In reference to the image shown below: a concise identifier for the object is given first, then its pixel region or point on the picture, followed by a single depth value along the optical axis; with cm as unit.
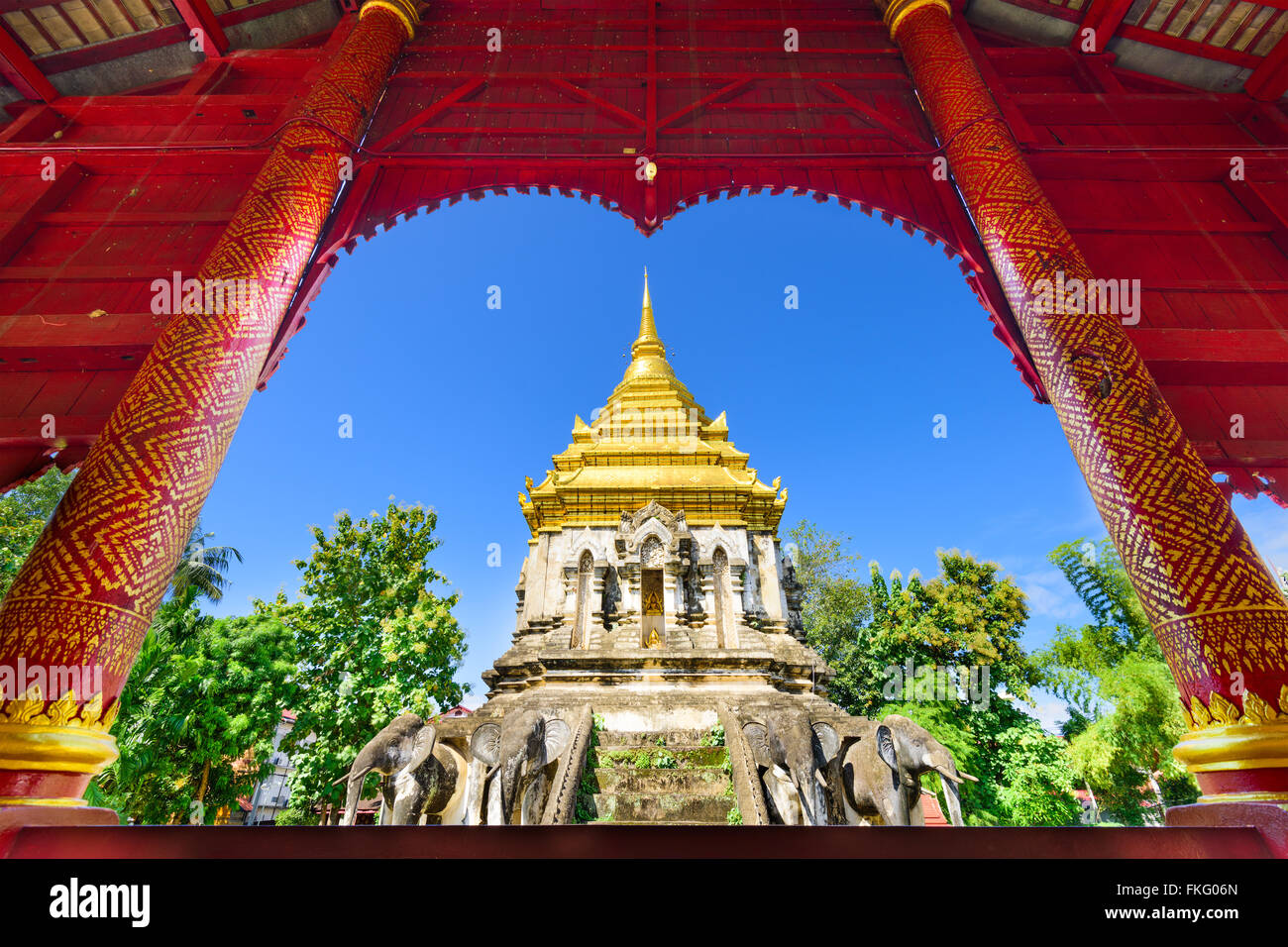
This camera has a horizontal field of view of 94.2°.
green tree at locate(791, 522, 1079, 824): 1622
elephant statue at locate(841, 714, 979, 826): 533
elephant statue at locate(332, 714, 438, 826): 555
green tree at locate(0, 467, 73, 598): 1239
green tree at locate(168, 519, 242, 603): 2073
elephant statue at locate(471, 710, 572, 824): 534
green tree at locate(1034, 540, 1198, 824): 1513
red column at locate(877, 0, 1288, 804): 281
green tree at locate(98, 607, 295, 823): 1216
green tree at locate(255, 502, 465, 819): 1332
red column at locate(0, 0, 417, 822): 269
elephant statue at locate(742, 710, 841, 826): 594
